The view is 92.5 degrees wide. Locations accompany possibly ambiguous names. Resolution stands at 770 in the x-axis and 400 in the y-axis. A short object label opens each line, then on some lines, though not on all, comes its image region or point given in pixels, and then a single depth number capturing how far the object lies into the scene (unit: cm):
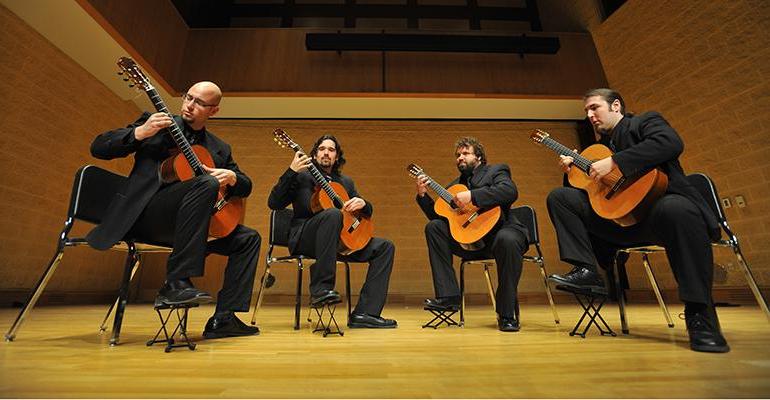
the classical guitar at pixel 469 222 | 225
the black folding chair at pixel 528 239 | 239
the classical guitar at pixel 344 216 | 226
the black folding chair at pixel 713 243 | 163
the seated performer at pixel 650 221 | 136
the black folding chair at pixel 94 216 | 145
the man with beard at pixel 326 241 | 198
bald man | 142
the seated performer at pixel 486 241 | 208
